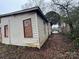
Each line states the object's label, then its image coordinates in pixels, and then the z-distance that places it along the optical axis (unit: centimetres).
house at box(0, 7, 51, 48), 423
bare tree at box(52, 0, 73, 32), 843
